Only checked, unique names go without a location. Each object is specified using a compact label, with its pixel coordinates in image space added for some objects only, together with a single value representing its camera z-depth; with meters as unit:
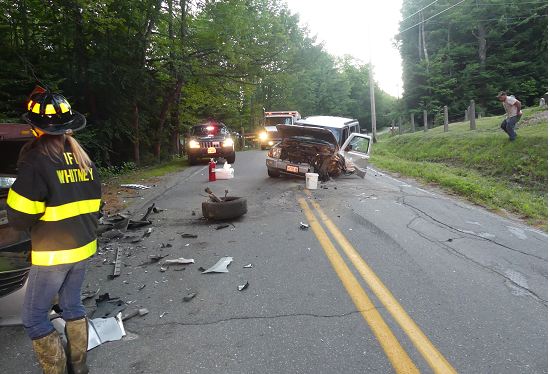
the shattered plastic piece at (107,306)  3.80
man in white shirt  14.55
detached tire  7.25
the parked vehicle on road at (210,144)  17.92
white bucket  10.75
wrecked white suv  12.07
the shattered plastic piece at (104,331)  3.33
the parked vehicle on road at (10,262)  3.19
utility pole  30.09
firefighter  2.54
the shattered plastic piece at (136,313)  3.75
